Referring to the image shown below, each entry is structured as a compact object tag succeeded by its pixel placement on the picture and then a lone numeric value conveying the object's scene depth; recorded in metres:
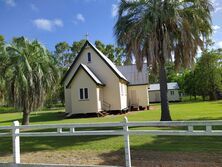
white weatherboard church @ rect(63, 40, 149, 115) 18.12
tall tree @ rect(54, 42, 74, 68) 42.88
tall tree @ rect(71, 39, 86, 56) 40.91
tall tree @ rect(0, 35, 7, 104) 11.15
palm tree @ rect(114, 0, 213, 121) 10.70
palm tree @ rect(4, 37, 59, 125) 11.10
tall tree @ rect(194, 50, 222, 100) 32.94
